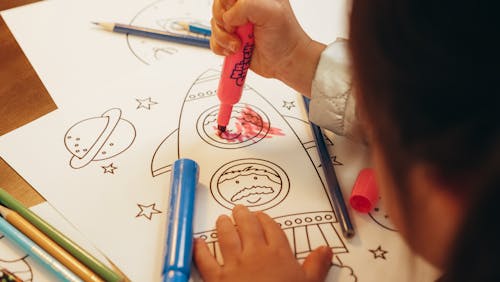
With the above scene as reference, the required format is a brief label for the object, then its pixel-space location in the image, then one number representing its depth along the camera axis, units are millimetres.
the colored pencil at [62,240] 344
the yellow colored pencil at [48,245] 340
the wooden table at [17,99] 413
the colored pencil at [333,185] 386
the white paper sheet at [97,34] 541
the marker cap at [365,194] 402
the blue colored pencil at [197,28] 597
